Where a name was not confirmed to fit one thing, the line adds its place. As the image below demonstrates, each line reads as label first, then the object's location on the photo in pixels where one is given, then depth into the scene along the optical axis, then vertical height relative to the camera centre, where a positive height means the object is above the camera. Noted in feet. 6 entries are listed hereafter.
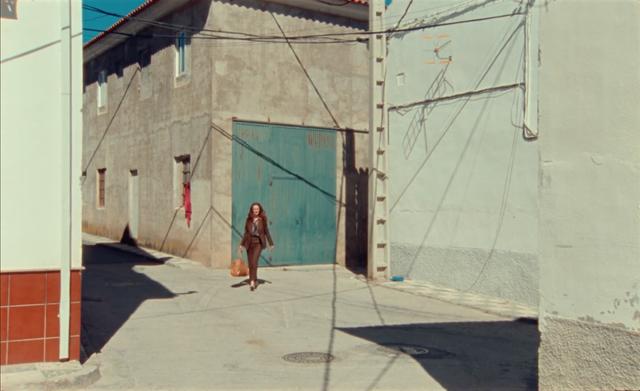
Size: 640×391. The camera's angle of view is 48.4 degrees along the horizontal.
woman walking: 43.75 -2.66
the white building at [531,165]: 14.90 +1.14
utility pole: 50.03 +3.30
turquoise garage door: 54.80 +0.71
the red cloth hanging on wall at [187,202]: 57.36 -0.69
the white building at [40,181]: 21.36 +0.34
